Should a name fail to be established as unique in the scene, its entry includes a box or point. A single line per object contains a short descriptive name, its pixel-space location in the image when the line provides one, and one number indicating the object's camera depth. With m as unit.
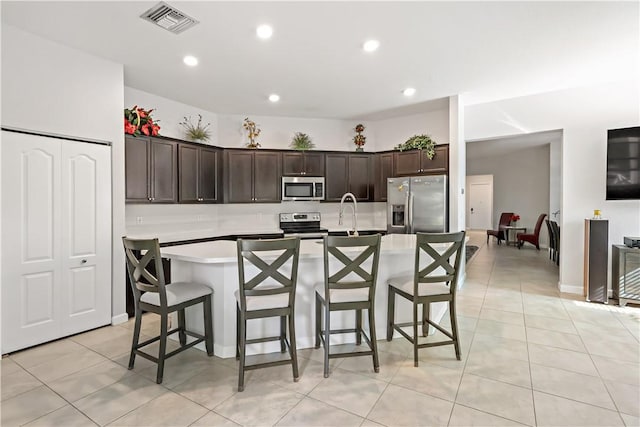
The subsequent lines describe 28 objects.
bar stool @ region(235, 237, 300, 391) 2.22
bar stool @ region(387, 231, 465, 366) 2.53
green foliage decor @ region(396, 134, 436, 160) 5.14
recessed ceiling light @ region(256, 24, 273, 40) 2.84
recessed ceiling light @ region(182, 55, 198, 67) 3.44
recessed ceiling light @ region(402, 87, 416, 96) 4.41
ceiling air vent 2.56
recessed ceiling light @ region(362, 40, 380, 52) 3.09
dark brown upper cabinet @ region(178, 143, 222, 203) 4.68
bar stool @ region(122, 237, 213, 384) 2.35
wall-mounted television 3.95
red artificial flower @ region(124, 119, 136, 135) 3.90
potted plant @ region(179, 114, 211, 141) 5.06
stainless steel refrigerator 4.91
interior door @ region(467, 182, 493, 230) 11.70
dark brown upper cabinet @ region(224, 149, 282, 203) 5.39
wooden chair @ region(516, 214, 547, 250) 8.16
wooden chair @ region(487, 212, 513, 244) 9.45
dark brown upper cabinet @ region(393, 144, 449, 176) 5.06
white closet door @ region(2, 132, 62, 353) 2.79
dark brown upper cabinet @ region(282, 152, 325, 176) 5.59
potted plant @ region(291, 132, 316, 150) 5.64
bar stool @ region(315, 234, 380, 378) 2.35
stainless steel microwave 5.57
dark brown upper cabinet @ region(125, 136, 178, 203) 3.98
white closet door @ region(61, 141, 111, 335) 3.17
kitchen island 2.71
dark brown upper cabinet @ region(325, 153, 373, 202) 5.74
